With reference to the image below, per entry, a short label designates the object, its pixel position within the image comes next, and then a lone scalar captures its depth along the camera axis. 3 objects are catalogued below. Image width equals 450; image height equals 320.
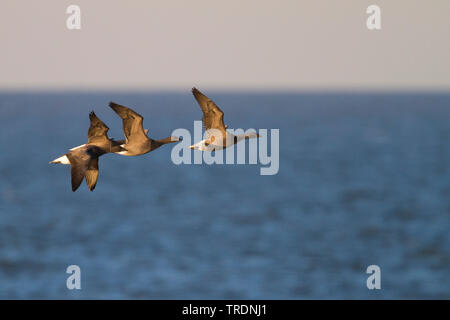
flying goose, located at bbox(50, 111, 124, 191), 13.86
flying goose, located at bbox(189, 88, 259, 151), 14.75
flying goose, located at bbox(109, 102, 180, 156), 14.41
